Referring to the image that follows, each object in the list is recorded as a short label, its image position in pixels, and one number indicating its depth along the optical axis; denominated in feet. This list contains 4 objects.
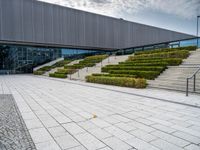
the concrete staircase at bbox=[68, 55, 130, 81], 63.43
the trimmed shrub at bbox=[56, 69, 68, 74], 72.38
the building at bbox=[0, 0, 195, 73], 90.33
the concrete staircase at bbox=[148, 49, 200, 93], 33.00
